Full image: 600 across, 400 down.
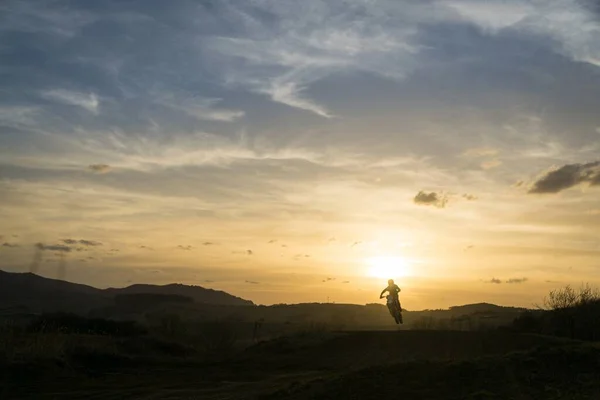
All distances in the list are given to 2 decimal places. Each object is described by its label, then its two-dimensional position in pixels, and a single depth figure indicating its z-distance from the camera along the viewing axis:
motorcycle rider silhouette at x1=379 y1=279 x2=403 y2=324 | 28.78
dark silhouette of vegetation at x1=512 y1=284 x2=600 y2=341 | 28.84
